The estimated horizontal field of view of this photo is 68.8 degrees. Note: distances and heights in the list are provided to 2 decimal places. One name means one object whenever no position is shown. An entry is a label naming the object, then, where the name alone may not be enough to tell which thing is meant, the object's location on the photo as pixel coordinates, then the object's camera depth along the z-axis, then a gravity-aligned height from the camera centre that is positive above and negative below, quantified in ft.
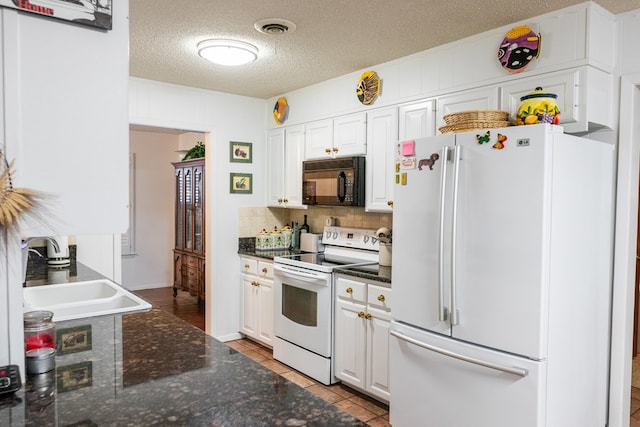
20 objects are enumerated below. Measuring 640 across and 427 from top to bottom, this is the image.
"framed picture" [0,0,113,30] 3.33 +1.39
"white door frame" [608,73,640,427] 7.80 -0.92
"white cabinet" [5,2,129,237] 3.33 +0.59
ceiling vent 8.41 +3.24
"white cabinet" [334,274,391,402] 9.55 -2.86
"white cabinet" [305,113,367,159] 11.51 +1.69
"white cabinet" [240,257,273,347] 13.20 -2.90
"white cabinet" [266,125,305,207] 13.64 +1.08
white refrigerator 6.52 -1.14
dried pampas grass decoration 3.24 -0.01
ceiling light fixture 9.48 +3.09
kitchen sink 6.29 -1.50
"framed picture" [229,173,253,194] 14.38 +0.55
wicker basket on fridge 7.37 +1.33
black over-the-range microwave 11.35 +0.51
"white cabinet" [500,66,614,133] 7.48 +1.79
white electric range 10.82 -2.37
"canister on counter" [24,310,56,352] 4.02 -1.15
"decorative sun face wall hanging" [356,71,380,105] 11.00 +2.74
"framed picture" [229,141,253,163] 14.35 +1.50
